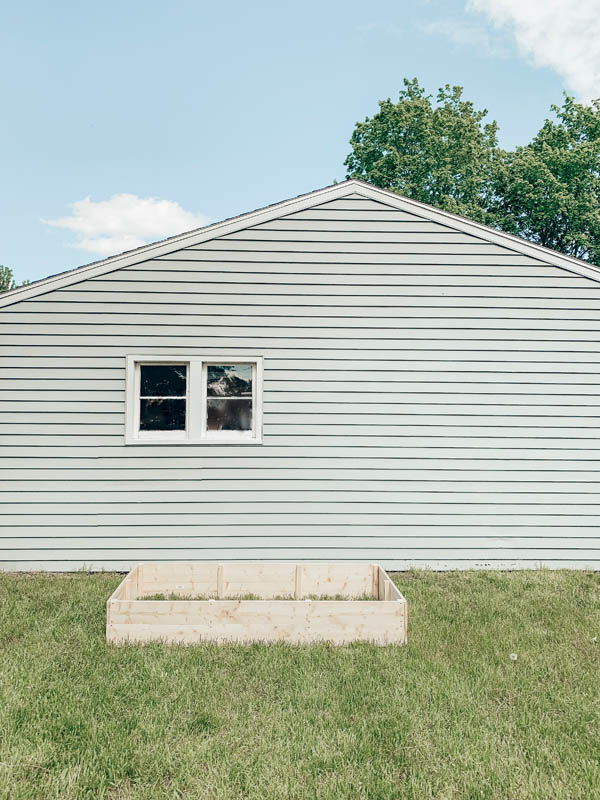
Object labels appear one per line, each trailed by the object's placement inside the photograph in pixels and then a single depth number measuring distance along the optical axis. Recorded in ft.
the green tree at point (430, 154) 70.95
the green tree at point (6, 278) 116.26
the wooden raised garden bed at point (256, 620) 13.47
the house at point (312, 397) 21.22
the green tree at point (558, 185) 67.82
